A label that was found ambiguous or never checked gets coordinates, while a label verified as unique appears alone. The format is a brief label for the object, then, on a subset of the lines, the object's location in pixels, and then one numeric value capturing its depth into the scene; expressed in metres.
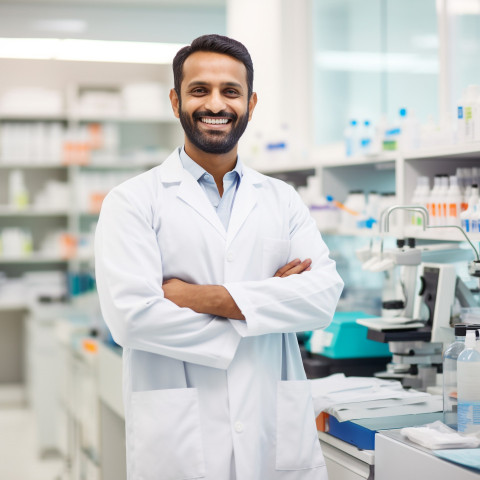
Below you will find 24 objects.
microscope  2.38
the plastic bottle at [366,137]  3.11
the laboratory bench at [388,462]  1.73
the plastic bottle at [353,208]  3.26
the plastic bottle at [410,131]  2.82
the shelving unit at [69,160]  6.58
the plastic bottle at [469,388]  1.94
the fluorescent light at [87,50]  6.05
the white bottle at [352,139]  3.26
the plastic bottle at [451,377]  2.05
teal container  2.67
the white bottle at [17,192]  6.50
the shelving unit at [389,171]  2.54
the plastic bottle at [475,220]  2.38
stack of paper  2.20
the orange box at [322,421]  2.28
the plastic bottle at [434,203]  2.64
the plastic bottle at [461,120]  2.45
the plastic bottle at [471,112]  2.40
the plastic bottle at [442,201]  2.60
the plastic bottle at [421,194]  2.69
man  1.79
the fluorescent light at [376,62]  3.60
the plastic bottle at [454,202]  2.55
